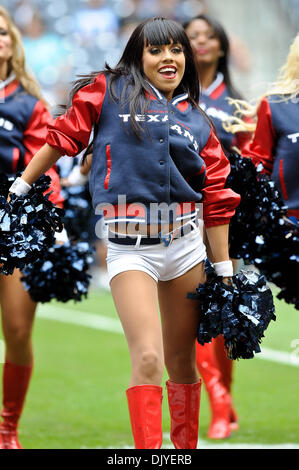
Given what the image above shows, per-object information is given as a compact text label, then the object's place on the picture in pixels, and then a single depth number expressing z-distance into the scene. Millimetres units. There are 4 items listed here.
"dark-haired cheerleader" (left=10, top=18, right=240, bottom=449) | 6605
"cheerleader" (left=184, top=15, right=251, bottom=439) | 10156
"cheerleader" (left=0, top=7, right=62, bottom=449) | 8789
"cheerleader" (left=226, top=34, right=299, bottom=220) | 8133
